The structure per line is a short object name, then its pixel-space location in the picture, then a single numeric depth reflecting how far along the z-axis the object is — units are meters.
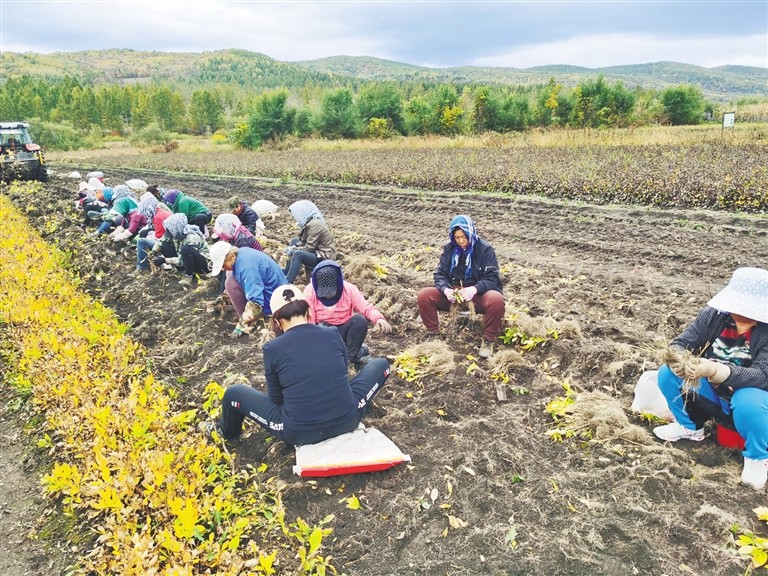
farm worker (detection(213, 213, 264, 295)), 6.52
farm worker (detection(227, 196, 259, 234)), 7.82
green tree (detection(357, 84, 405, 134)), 34.06
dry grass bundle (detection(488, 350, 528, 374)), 4.26
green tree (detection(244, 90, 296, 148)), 35.83
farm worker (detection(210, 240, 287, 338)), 5.25
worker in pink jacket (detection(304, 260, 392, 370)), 4.20
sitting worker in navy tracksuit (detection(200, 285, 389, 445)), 3.05
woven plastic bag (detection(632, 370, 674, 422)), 3.43
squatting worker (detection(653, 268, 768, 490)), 2.76
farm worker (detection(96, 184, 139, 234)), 9.75
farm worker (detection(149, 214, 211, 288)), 7.02
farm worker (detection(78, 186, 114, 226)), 10.90
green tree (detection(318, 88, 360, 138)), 35.34
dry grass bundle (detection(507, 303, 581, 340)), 4.55
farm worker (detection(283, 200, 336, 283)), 6.44
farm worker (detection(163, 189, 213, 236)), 8.39
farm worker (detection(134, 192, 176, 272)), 7.77
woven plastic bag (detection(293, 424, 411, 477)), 3.08
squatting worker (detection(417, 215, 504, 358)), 4.61
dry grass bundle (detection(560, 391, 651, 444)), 3.27
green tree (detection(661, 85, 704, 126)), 30.33
